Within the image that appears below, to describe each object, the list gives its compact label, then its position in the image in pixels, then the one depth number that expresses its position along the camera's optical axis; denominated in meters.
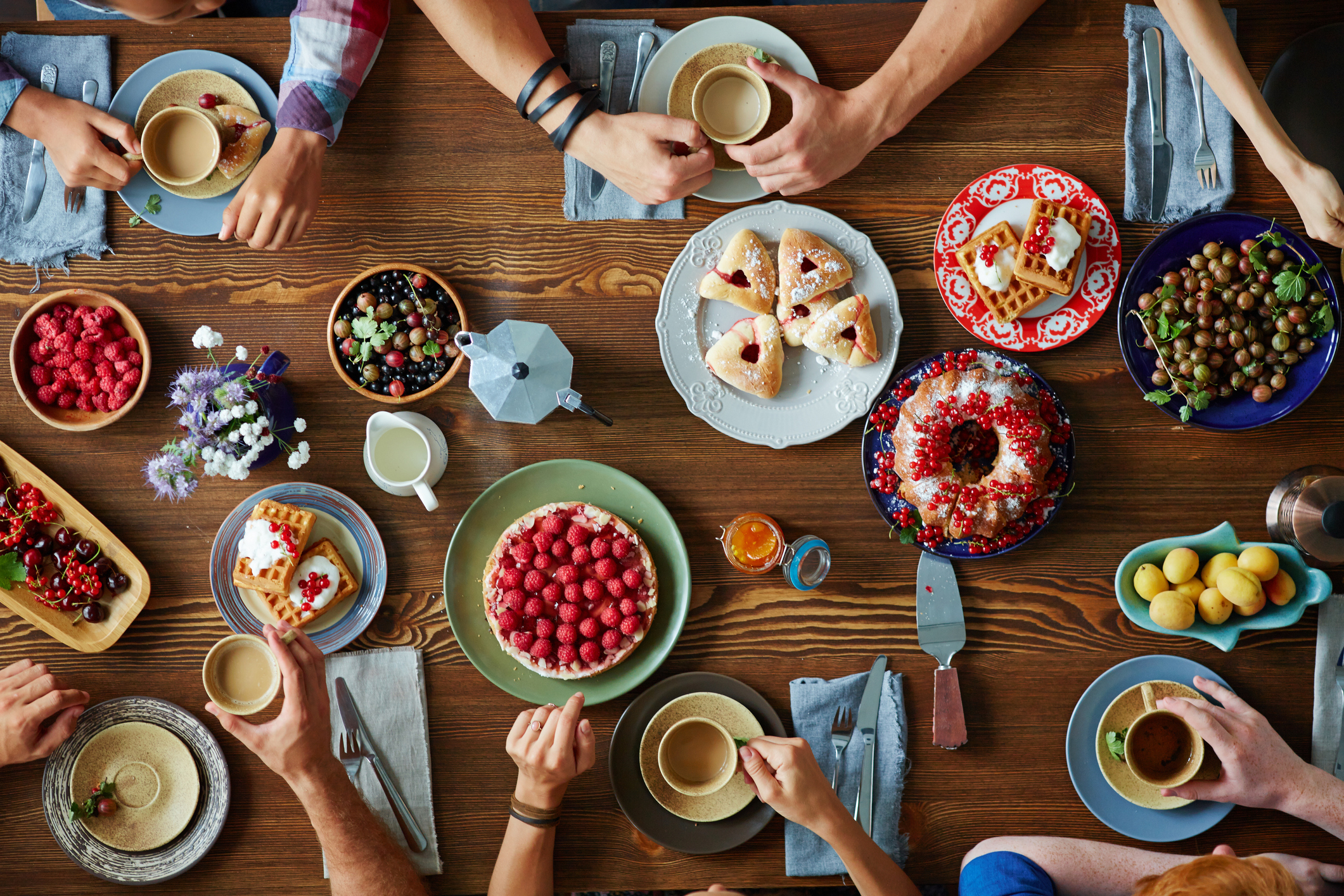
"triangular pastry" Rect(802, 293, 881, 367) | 1.70
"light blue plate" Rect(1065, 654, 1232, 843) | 1.71
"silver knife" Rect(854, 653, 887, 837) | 1.74
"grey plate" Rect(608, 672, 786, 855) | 1.71
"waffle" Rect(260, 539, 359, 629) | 1.71
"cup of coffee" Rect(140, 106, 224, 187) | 1.71
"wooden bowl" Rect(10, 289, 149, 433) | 1.69
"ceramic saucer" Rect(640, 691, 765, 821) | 1.70
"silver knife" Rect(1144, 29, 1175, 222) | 1.75
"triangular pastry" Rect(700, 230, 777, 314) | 1.73
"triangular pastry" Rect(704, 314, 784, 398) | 1.72
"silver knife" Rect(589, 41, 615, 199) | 1.75
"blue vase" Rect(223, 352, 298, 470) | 1.65
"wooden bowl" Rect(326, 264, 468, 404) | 1.70
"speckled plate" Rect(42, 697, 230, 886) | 1.71
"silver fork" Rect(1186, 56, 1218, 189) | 1.75
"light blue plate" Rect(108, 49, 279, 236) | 1.74
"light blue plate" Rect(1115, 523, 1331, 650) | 1.70
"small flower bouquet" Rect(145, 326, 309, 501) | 1.60
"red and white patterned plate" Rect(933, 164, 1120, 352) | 1.74
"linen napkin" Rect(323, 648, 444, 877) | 1.75
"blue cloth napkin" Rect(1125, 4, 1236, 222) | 1.76
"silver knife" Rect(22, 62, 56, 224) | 1.76
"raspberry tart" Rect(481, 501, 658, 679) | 1.70
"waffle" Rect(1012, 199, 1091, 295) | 1.67
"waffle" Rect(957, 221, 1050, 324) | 1.70
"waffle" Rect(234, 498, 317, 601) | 1.68
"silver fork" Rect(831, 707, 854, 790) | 1.75
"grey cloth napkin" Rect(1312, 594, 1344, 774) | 1.75
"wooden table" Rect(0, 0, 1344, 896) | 1.76
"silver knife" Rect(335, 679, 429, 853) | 1.74
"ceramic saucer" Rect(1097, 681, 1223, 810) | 1.72
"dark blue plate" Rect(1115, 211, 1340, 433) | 1.73
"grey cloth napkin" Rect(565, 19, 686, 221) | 1.76
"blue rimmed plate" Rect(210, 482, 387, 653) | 1.74
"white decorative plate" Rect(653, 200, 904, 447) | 1.75
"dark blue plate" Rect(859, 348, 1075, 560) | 1.73
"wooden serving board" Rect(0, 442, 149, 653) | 1.74
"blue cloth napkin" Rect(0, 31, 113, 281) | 1.75
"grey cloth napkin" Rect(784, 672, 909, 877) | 1.74
